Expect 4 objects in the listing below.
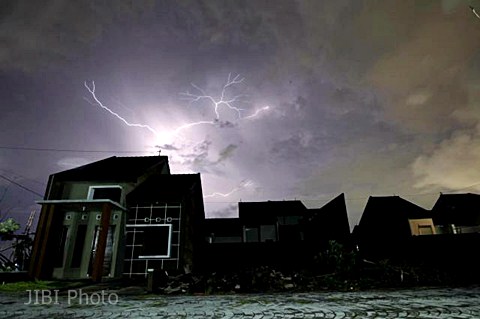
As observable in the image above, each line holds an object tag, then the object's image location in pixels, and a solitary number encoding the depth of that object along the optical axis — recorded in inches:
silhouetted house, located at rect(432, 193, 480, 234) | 985.5
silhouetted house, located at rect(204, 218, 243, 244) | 1067.9
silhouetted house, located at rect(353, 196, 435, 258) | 902.4
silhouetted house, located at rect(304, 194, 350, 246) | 520.4
